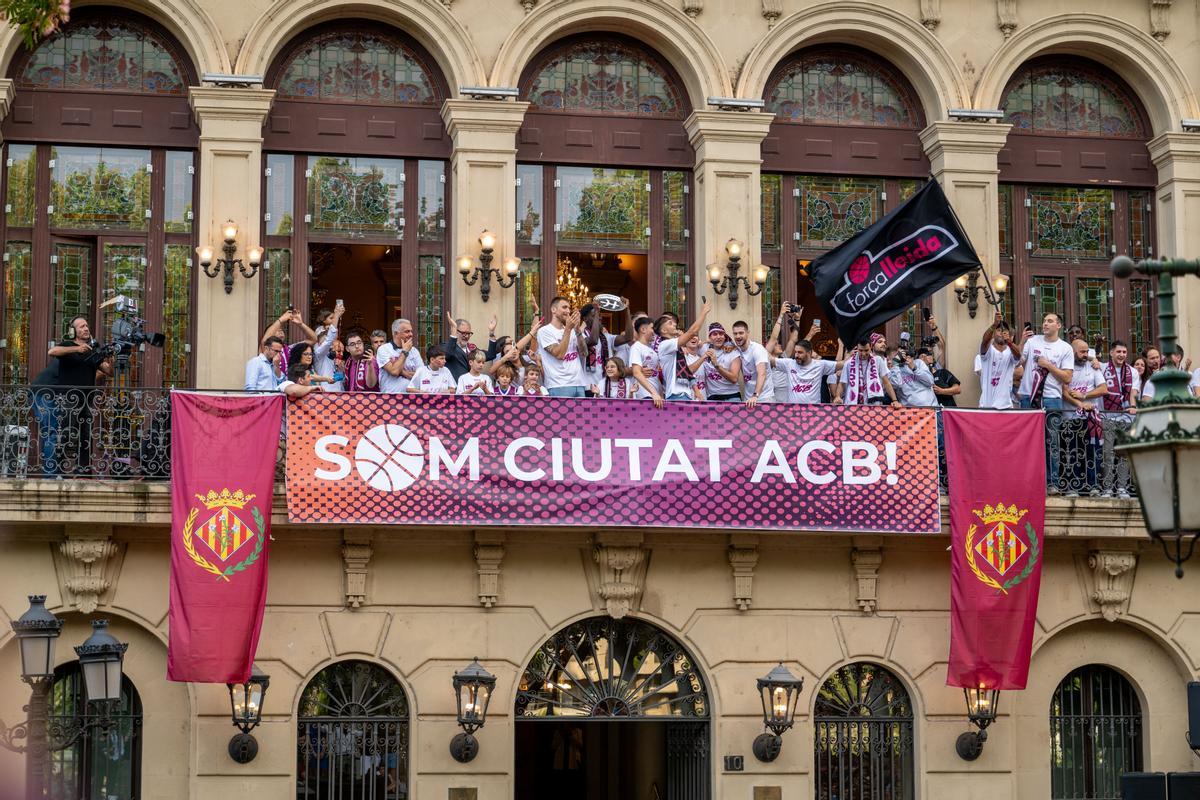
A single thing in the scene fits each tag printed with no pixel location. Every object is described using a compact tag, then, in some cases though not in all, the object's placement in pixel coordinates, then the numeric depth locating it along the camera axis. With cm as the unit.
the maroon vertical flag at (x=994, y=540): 2006
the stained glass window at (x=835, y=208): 2312
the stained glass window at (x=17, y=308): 2128
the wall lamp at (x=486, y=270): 2158
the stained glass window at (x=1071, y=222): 2359
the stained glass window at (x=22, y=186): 2166
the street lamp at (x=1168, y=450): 896
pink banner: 1920
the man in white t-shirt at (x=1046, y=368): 2124
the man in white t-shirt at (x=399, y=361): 2000
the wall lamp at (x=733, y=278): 2212
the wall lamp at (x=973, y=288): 2267
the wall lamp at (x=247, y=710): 1916
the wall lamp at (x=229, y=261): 2119
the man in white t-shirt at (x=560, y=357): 2005
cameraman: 1955
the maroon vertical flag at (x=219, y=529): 1873
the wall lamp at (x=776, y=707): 1978
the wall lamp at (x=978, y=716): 2028
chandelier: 2241
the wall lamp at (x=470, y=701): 1931
